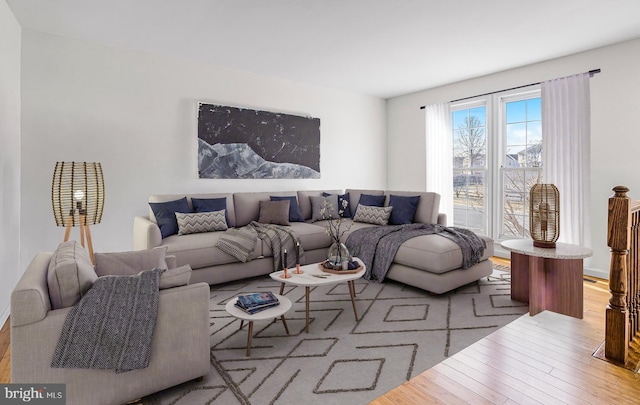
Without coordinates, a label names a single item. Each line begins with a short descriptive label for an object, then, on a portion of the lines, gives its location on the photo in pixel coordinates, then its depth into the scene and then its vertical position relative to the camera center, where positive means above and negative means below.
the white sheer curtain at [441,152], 5.62 +0.78
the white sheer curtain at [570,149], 4.09 +0.62
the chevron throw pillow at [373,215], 4.51 -0.20
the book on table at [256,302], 2.17 -0.66
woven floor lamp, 3.17 +0.04
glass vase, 2.83 -0.46
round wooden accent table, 2.72 -0.65
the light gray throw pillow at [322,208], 4.79 -0.11
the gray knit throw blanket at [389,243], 3.41 -0.45
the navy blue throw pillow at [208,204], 4.00 -0.04
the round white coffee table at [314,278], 2.51 -0.59
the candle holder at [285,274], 2.65 -0.57
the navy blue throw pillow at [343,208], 5.11 -0.12
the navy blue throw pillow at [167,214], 3.61 -0.14
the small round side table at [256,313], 2.09 -0.70
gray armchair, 1.47 -0.68
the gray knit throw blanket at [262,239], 3.50 -0.43
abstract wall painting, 4.57 +0.82
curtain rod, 3.95 +1.53
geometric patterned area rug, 1.83 -0.97
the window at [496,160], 4.75 +0.58
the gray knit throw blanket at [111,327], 1.53 -0.58
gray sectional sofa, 3.20 -0.55
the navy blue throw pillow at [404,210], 4.43 -0.13
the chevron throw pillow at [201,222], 3.71 -0.24
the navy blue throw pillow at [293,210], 4.64 -0.13
